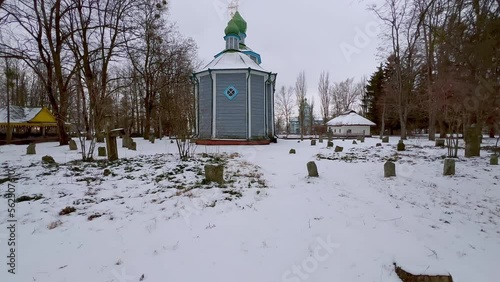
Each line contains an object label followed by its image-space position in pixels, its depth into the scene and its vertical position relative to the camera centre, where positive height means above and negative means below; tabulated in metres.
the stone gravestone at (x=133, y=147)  12.20 -0.60
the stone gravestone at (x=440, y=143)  13.19 -0.61
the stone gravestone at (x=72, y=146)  11.93 -0.51
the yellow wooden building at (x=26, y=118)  24.39 +1.93
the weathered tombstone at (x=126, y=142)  12.91 -0.38
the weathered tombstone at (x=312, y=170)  6.56 -1.00
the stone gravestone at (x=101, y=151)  9.76 -0.65
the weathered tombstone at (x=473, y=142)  9.56 -0.42
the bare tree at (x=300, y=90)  45.53 +8.20
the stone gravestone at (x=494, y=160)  7.95 -0.94
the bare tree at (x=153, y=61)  18.97 +6.32
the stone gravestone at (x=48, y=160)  8.07 -0.80
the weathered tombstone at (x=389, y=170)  6.62 -1.03
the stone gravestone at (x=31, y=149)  10.33 -0.55
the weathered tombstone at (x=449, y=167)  6.72 -0.98
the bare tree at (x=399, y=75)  19.38 +5.14
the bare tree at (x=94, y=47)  8.66 +5.71
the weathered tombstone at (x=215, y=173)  5.81 -0.93
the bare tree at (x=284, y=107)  47.50 +5.24
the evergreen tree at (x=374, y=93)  37.50 +6.12
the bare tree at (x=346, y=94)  47.00 +7.58
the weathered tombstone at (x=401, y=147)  12.12 -0.74
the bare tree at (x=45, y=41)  12.76 +5.43
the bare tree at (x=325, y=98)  46.13 +6.83
